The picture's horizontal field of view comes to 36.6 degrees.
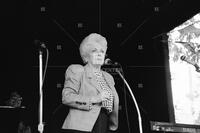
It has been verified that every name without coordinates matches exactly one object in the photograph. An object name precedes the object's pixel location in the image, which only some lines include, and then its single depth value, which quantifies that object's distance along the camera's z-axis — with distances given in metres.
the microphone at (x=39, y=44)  2.13
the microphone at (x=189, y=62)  2.63
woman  2.15
